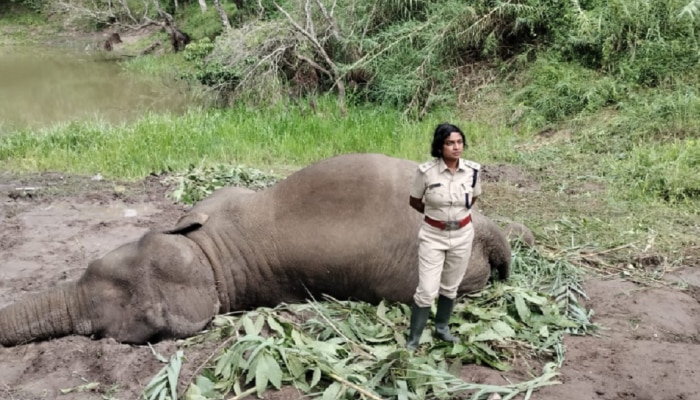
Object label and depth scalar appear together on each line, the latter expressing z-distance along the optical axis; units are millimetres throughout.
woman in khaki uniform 4230
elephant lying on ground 4941
